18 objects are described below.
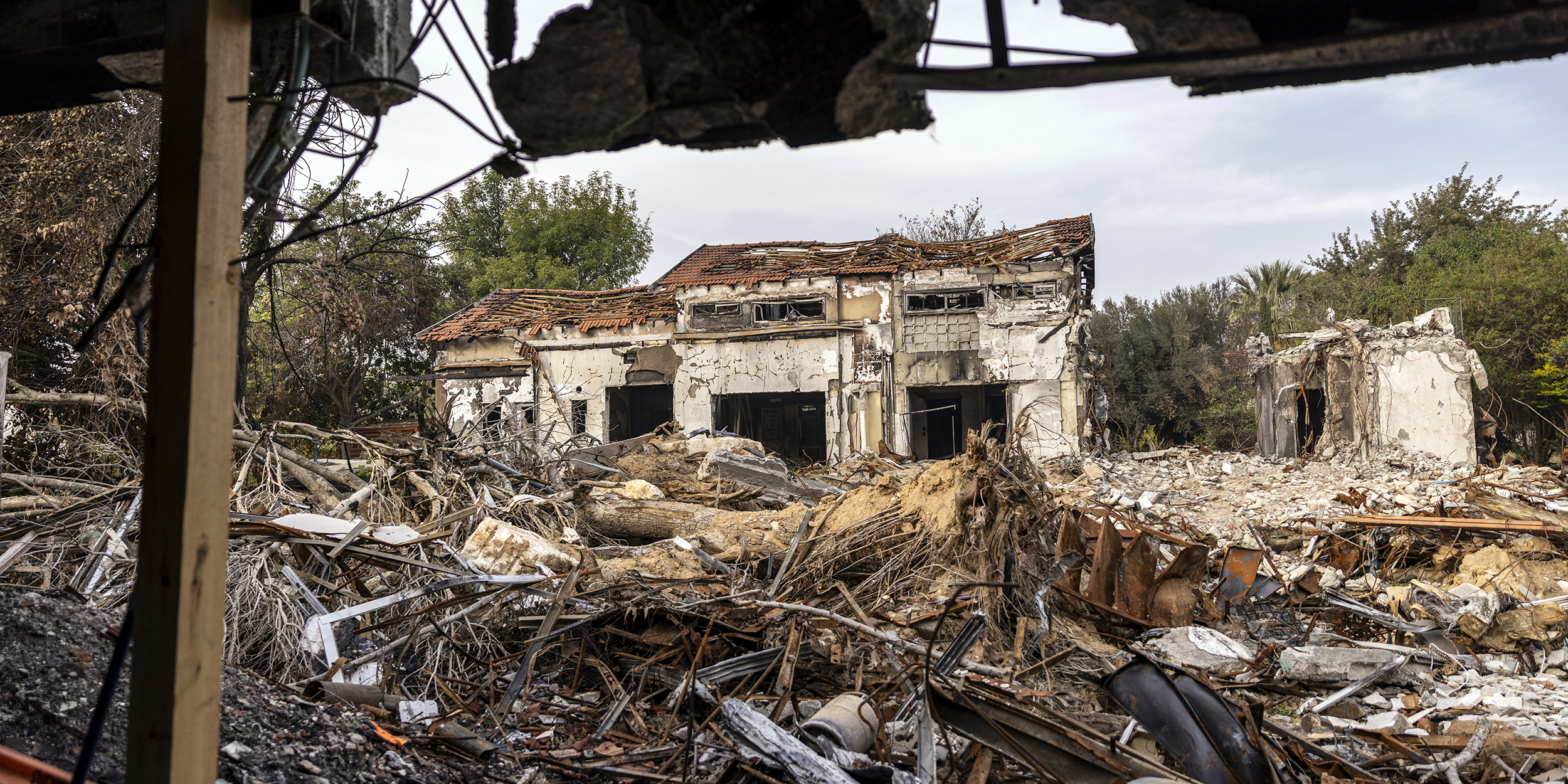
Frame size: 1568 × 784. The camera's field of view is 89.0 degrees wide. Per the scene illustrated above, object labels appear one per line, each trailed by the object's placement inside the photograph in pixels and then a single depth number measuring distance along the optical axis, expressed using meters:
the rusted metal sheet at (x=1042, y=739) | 2.98
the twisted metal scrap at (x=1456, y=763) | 3.66
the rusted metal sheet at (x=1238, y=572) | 6.70
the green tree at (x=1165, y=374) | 29.02
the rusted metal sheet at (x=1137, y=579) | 6.11
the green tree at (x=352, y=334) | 10.10
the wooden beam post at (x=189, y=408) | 1.68
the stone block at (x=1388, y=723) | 4.36
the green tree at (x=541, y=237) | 33.09
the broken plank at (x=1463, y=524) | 7.72
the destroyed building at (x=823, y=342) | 18.69
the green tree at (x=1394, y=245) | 29.67
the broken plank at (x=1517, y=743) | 3.90
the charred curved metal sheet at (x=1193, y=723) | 3.08
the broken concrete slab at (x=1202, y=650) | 5.19
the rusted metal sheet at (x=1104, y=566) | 6.05
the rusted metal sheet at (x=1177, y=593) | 6.07
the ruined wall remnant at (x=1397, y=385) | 15.99
